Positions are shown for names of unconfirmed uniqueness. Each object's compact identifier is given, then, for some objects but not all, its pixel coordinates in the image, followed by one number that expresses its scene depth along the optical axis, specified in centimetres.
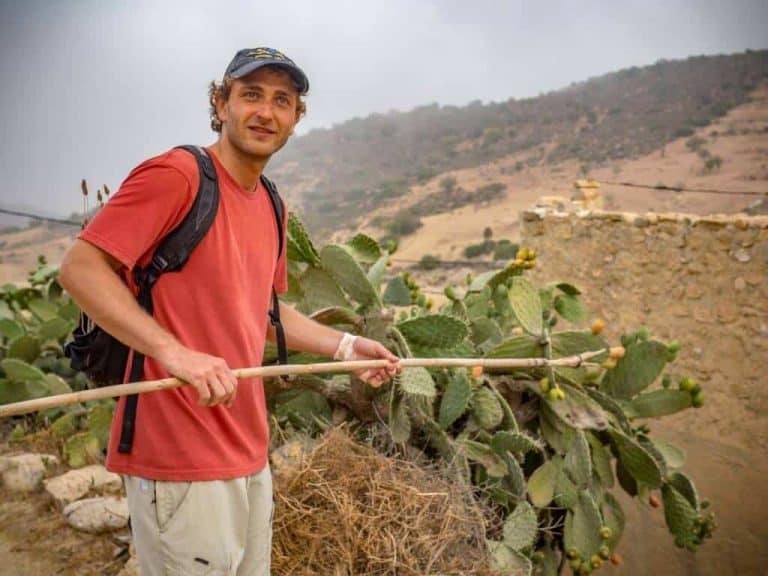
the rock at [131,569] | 250
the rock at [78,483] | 337
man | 130
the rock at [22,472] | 359
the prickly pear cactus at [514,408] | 267
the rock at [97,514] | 308
